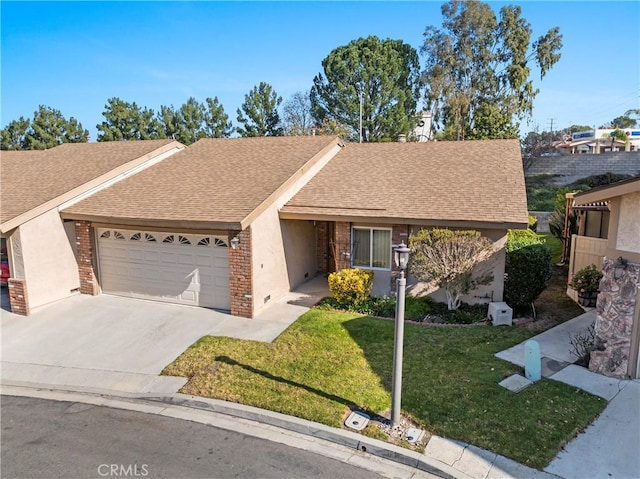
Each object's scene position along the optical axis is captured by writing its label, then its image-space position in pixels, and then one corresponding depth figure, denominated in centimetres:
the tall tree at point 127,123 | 3173
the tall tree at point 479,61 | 3447
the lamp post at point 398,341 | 582
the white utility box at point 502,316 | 1018
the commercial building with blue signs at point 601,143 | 4559
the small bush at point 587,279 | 1103
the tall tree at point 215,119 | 3350
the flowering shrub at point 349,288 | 1123
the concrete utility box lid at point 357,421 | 635
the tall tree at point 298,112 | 3815
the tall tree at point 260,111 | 3256
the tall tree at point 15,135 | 3219
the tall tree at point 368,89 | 3148
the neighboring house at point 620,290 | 730
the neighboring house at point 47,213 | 1125
